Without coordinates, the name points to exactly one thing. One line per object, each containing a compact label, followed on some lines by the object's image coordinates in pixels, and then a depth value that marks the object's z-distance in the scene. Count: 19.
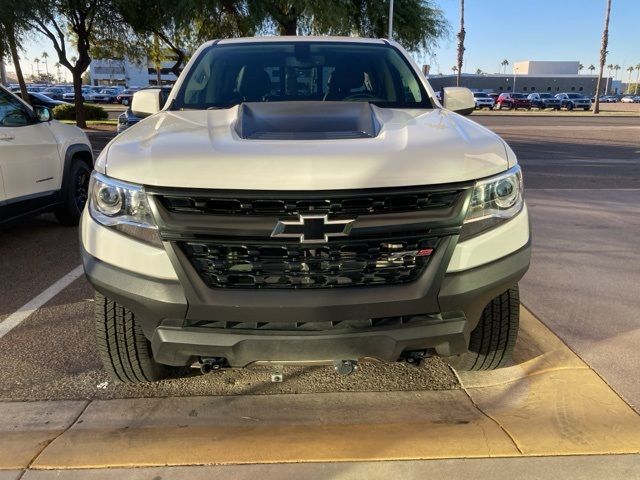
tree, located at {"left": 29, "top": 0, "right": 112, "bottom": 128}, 17.64
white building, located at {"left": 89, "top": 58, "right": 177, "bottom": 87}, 105.38
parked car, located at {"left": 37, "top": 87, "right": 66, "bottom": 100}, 52.47
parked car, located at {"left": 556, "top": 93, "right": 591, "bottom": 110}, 50.88
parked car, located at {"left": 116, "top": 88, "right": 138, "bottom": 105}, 45.70
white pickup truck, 2.19
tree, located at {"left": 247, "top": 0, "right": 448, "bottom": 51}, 16.42
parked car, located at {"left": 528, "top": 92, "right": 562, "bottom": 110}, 51.47
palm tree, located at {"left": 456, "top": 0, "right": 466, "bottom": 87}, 49.56
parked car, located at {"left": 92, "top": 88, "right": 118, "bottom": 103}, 53.97
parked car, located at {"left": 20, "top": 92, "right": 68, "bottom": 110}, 28.48
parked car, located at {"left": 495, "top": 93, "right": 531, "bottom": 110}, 50.09
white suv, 5.21
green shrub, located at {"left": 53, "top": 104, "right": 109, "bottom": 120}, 25.36
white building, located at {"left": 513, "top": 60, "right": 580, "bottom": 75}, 122.08
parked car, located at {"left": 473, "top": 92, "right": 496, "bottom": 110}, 48.62
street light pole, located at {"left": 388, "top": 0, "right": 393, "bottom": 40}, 16.62
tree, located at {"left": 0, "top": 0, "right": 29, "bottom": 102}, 15.84
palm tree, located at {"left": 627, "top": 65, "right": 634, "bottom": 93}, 161.81
